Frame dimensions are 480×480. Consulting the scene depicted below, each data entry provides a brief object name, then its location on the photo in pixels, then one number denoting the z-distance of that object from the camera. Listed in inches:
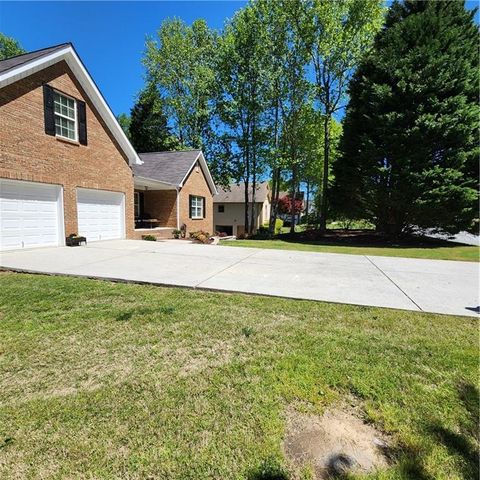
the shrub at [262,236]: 807.2
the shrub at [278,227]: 1277.8
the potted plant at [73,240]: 415.2
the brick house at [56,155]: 347.3
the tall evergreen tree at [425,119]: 509.7
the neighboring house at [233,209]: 1334.9
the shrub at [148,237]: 576.9
